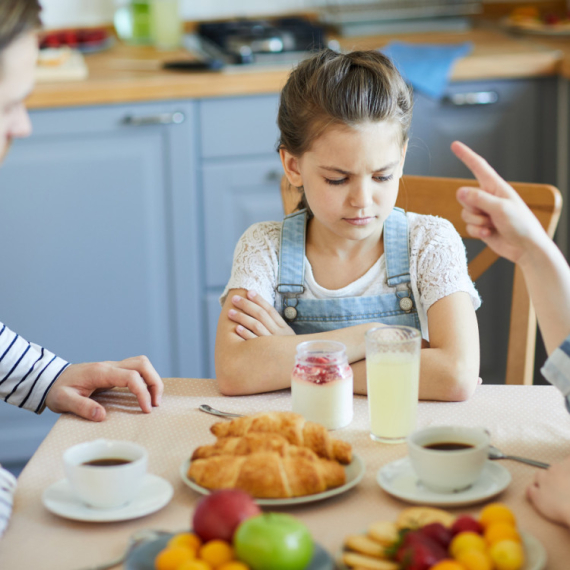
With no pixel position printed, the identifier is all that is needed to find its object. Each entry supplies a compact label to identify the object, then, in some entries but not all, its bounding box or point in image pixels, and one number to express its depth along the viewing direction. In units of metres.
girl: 1.96
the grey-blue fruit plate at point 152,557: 1.35
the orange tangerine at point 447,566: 1.31
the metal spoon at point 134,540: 1.41
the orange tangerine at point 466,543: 1.34
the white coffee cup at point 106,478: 1.47
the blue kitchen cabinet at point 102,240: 3.37
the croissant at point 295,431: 1.57
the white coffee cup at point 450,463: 1.50
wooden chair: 2.27
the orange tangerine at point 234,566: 1.30
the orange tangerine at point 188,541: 1.35
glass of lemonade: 1.70
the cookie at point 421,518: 1.40
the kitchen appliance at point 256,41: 3.52
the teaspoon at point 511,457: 1.61
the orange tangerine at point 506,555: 1.34
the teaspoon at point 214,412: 1.78
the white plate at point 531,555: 1.36
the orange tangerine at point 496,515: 1.40
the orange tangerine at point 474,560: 1.32
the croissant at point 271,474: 1.50
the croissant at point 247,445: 1.52
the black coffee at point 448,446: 1.55
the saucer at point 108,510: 1.48
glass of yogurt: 1.73
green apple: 1.30
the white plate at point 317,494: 1.50
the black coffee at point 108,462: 1.53
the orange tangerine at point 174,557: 1.33
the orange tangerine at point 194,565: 1.30
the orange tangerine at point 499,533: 1.36
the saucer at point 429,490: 1.50
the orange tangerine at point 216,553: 1.32
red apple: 1.35
